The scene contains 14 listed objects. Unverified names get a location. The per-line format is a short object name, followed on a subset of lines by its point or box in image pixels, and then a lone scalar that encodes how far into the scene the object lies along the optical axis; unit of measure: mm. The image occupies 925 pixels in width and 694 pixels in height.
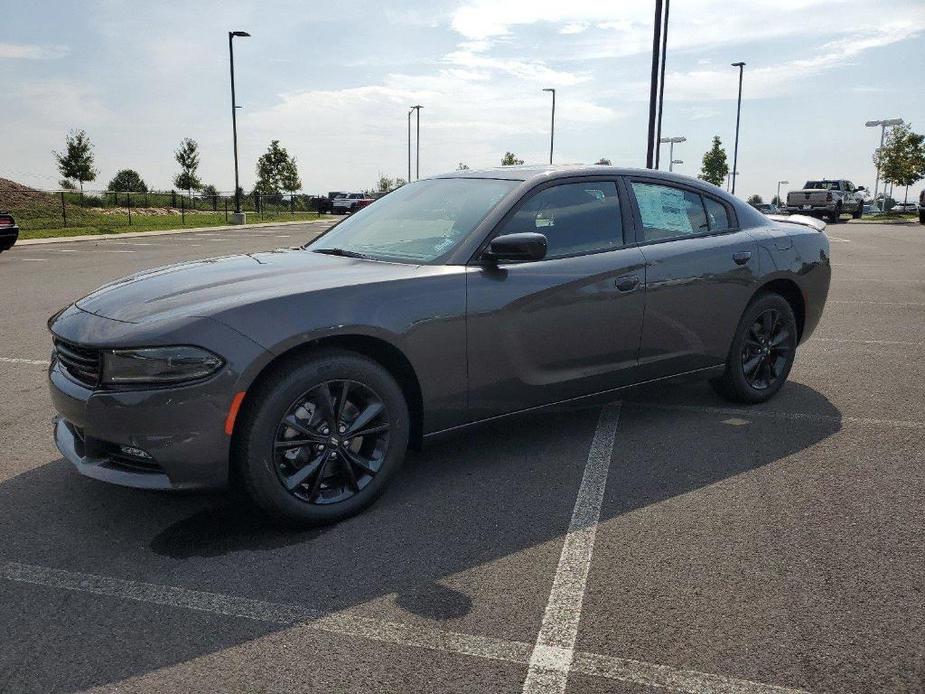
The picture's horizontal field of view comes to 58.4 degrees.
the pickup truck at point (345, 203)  55816
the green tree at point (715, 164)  74938
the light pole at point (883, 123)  55969
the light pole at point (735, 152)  49969
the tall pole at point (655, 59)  17064
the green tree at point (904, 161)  54594
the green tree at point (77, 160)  48250
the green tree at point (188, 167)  55969
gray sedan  3264
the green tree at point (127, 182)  57650
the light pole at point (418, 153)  62594
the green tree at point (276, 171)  59366
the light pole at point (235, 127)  36469
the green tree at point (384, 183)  68750
